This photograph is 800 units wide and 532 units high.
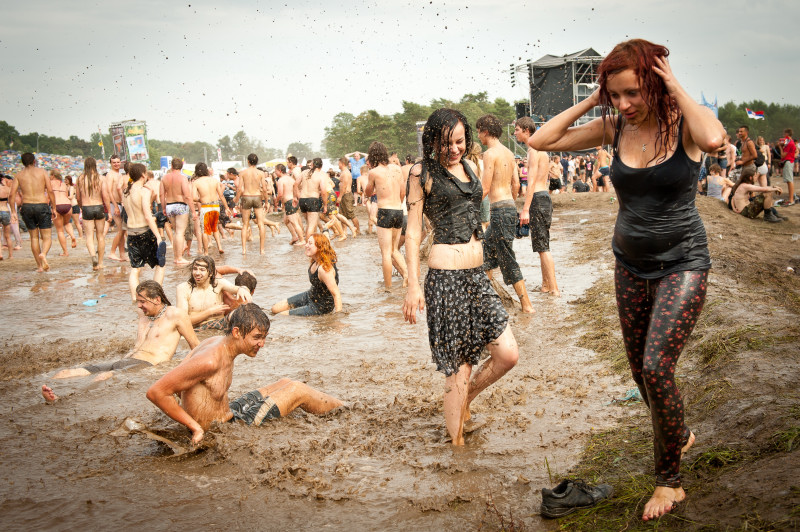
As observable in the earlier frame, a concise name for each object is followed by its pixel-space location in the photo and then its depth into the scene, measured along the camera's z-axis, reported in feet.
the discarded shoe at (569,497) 9.82
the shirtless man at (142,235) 30.35
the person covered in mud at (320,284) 26.58
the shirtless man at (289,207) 50.78
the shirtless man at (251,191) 48.14
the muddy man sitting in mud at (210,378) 13.05
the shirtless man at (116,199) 43.68
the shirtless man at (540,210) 25.30
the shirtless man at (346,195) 53.26
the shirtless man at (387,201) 31.01
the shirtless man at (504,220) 23.94
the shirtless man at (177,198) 42.47
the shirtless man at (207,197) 45.44
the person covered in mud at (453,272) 12.32
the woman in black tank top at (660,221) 8.80
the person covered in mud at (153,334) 19.34
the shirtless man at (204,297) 23.48
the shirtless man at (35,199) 41.06
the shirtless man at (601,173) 72.25
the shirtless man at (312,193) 45.73
